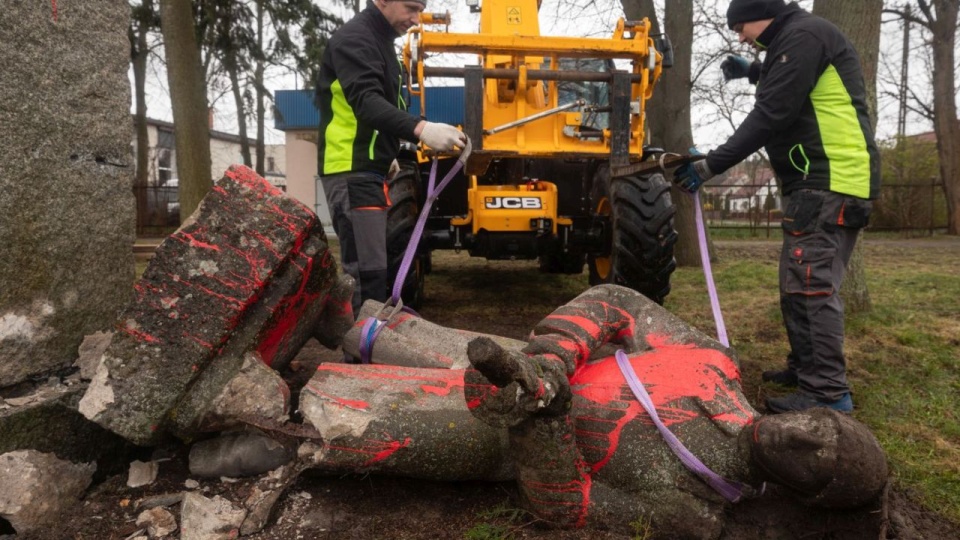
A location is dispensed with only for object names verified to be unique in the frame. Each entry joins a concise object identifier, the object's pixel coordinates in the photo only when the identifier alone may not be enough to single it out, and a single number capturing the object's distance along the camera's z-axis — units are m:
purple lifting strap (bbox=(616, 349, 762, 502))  1.97
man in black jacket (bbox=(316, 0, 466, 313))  3.02
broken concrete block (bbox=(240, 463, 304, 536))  1.98
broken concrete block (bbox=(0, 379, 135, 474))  2.07
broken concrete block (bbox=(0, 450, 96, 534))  1.97
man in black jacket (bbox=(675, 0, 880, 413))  2.98
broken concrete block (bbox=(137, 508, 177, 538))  1.95
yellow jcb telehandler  4.58
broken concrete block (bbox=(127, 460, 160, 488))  2.18
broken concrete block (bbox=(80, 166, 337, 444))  2.02
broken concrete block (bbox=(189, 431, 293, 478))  2.16
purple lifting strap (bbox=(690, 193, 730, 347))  2.52
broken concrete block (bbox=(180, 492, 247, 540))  1.92
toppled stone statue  1.74
